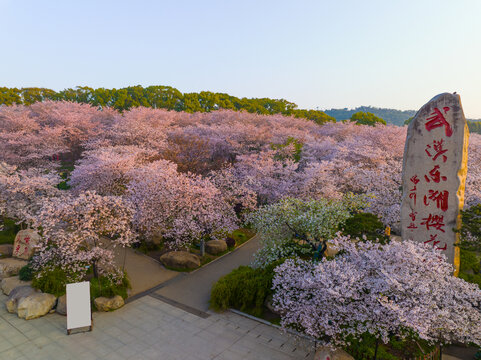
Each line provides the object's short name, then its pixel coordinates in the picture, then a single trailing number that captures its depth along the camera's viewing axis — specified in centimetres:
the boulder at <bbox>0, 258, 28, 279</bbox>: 1567
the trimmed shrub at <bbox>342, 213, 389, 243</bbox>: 1354
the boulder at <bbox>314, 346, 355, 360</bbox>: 937
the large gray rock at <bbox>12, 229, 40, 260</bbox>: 1691
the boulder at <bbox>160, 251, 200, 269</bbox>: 1791
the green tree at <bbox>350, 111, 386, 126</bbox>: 5760
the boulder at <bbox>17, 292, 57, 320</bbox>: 1261
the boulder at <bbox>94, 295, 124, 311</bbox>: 1335
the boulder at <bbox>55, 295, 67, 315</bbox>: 1298
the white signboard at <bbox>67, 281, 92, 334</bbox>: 1156
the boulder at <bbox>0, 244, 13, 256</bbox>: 1791
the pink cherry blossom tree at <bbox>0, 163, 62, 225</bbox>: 1847
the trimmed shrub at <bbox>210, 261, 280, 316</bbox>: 1338
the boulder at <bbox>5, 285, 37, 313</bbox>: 1298
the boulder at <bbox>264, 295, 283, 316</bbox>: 1313
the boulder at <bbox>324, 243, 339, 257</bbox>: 2039
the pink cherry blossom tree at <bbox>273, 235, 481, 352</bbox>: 789
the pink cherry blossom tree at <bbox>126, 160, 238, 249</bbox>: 1665
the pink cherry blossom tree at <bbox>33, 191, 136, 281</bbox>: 1325
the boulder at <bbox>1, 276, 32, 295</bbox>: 1436
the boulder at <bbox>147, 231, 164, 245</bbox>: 2027
